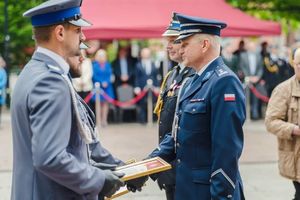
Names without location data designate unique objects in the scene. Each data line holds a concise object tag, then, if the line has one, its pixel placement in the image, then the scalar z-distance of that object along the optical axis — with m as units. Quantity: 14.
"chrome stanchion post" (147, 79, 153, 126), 15.37
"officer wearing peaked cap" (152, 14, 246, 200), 3.75
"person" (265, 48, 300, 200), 5.78
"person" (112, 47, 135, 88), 15.93
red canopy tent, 14.45
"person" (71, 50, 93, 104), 14.49
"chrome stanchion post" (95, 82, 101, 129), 14.95
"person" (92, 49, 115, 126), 15.05
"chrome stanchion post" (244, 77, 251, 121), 15.86
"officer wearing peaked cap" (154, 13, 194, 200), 5.14
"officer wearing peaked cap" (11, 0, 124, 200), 2.89
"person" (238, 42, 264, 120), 16.02
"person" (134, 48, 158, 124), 15.47
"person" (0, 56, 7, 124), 14.33
